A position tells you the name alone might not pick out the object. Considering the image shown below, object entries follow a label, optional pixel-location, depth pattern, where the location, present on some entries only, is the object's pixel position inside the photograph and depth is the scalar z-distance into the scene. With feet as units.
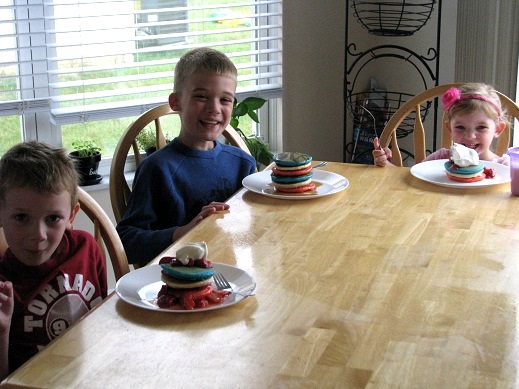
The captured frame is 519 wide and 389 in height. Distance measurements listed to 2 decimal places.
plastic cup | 7.14
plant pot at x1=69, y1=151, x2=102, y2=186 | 10.45
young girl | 8.53
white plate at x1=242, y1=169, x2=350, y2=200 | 7.27
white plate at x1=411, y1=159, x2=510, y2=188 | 7.52
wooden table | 4.17
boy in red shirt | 5.39
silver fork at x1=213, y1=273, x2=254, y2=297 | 5.06
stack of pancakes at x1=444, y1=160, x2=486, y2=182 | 7.55
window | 10.19
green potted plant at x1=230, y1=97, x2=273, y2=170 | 11.45
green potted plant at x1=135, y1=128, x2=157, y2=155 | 10.84
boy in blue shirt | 7.59
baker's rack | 12.35
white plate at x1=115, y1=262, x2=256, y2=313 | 4.93
